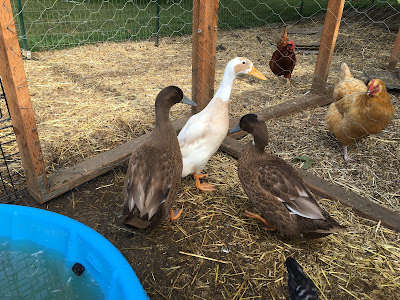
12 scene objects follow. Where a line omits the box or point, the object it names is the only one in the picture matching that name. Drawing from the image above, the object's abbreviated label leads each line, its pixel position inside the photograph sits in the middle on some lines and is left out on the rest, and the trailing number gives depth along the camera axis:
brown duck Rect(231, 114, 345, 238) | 1.79
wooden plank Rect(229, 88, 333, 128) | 3.40
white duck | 2.35
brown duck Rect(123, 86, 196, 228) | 1.80
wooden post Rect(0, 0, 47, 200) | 1.73
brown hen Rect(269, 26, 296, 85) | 4.16
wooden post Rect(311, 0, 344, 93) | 3.12
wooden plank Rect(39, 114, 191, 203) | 2.22
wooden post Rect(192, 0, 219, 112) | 2.56
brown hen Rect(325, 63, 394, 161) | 2.53
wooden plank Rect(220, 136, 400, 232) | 2.07
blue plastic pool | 1.31
